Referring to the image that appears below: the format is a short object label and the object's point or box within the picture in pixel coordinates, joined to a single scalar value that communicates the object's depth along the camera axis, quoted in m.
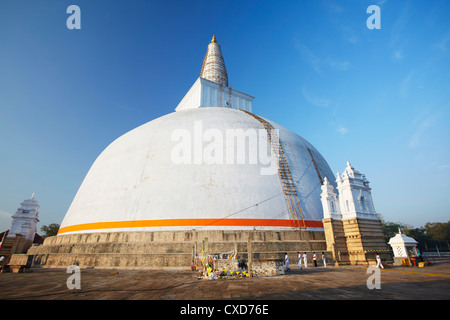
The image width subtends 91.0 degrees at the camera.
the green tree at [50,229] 39.64
